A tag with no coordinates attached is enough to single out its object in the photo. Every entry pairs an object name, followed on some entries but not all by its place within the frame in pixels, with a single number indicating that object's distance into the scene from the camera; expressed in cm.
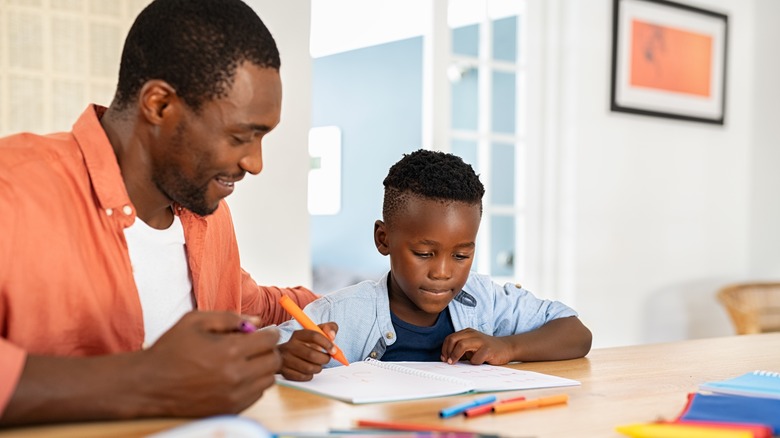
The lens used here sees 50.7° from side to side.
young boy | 145
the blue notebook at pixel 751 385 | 111
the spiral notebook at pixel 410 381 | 104
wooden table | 87
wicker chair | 378
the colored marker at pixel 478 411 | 93
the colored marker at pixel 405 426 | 81
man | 98
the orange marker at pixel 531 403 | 96
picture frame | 386
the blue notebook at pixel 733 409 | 92
